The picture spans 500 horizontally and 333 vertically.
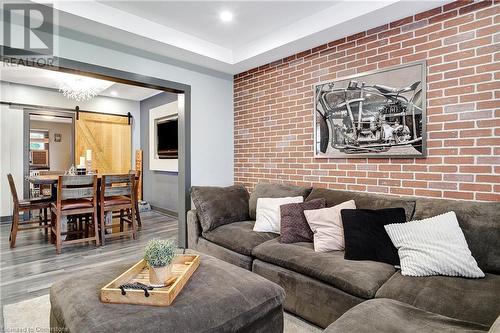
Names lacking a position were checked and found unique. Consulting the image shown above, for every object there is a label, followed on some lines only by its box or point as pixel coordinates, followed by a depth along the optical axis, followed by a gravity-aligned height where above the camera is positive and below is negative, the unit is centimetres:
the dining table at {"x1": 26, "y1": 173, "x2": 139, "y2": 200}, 368 -16
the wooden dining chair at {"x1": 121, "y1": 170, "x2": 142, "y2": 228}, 437 -71
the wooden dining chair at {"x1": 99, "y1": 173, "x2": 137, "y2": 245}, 385 -45
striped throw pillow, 168 -53
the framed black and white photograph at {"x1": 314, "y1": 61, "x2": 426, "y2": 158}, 237 +50
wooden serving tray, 132 -62
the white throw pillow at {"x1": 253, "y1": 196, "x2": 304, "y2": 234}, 274 -47
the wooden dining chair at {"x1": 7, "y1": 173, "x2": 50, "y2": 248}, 361 -51
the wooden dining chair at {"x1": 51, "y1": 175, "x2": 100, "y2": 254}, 347 -45
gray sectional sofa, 137 -69
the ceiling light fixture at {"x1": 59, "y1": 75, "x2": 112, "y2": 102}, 455 +144
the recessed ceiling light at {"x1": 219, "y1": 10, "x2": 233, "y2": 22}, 264 +150
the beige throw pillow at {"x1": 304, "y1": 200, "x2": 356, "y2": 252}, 217 -50
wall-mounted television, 528 +60
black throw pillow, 195 -50
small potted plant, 146 -49
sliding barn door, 584 +63
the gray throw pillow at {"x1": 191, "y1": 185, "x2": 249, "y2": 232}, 298 -43
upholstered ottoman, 119 -66
